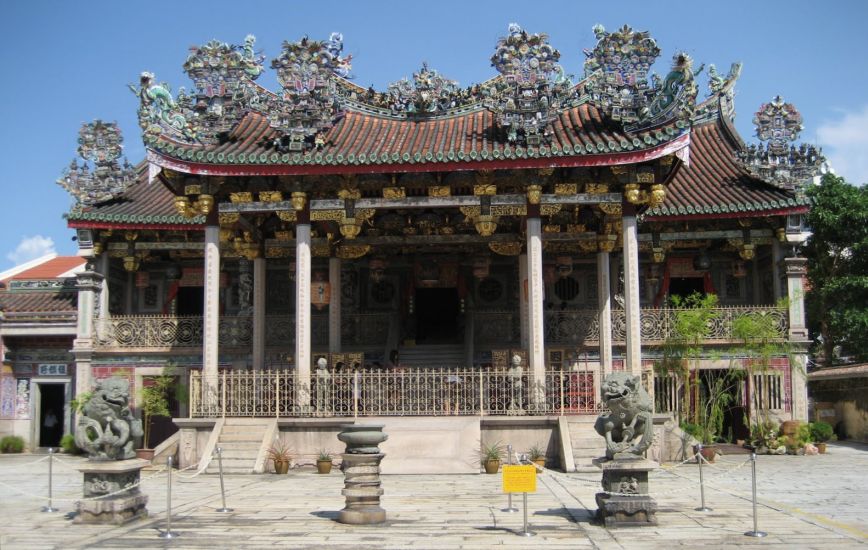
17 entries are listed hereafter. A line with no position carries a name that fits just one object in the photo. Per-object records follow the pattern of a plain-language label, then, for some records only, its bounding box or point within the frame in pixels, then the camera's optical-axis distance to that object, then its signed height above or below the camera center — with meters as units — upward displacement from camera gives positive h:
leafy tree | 27.34 +2.54
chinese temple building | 18.14 +2.86
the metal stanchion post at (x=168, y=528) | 10.16 -2.14
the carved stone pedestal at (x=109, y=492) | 11.03 -1.92
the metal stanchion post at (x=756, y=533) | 9.94 -2.21
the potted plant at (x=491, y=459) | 16.56 -2.22
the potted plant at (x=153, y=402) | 22.30 -1.43
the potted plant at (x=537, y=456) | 16.84 -2.20
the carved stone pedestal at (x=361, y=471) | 11.04 -1.62
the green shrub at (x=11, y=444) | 24.91 -2.77
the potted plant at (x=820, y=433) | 21.73 -2.31
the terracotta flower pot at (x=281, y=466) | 16.81 -2.34
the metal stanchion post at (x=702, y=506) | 11.78 -2.22
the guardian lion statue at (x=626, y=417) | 10.93 -0.95
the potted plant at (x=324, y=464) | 16.91 -2.32
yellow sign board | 9.86 -1.55
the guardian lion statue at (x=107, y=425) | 11.30 -1.03
